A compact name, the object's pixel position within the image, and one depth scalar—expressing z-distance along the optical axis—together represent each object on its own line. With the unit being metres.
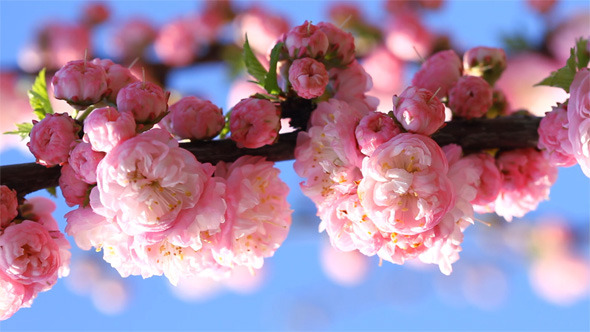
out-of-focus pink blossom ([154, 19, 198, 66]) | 1.61
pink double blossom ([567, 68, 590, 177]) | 0.41
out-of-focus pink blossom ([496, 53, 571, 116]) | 0.86
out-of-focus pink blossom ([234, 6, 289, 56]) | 1.55
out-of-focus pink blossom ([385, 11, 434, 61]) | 1.44
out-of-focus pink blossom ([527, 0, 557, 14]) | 1.46
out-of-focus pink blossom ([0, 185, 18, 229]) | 0.42
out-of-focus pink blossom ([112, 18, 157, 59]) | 1.73
